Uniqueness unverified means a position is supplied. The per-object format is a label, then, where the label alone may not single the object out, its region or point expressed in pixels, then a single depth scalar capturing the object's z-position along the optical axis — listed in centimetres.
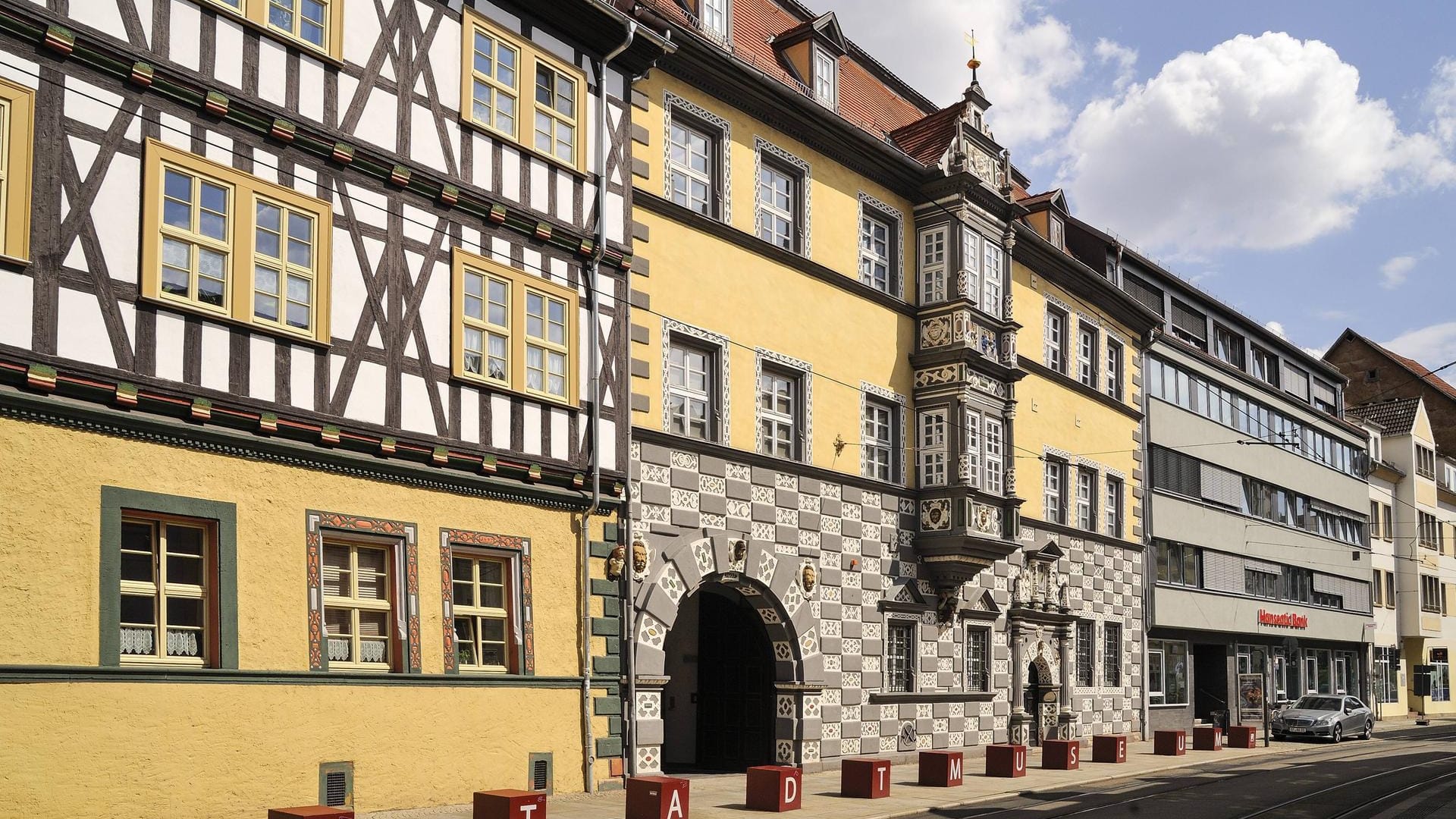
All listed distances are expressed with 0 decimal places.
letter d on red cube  1894
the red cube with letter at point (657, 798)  1633
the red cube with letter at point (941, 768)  2333
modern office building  4259
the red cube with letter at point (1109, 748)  3036
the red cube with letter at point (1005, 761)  2595
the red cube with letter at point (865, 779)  2109
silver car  4256
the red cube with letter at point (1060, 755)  2761
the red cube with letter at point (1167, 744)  3278
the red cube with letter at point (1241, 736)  3719
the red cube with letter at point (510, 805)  1395
